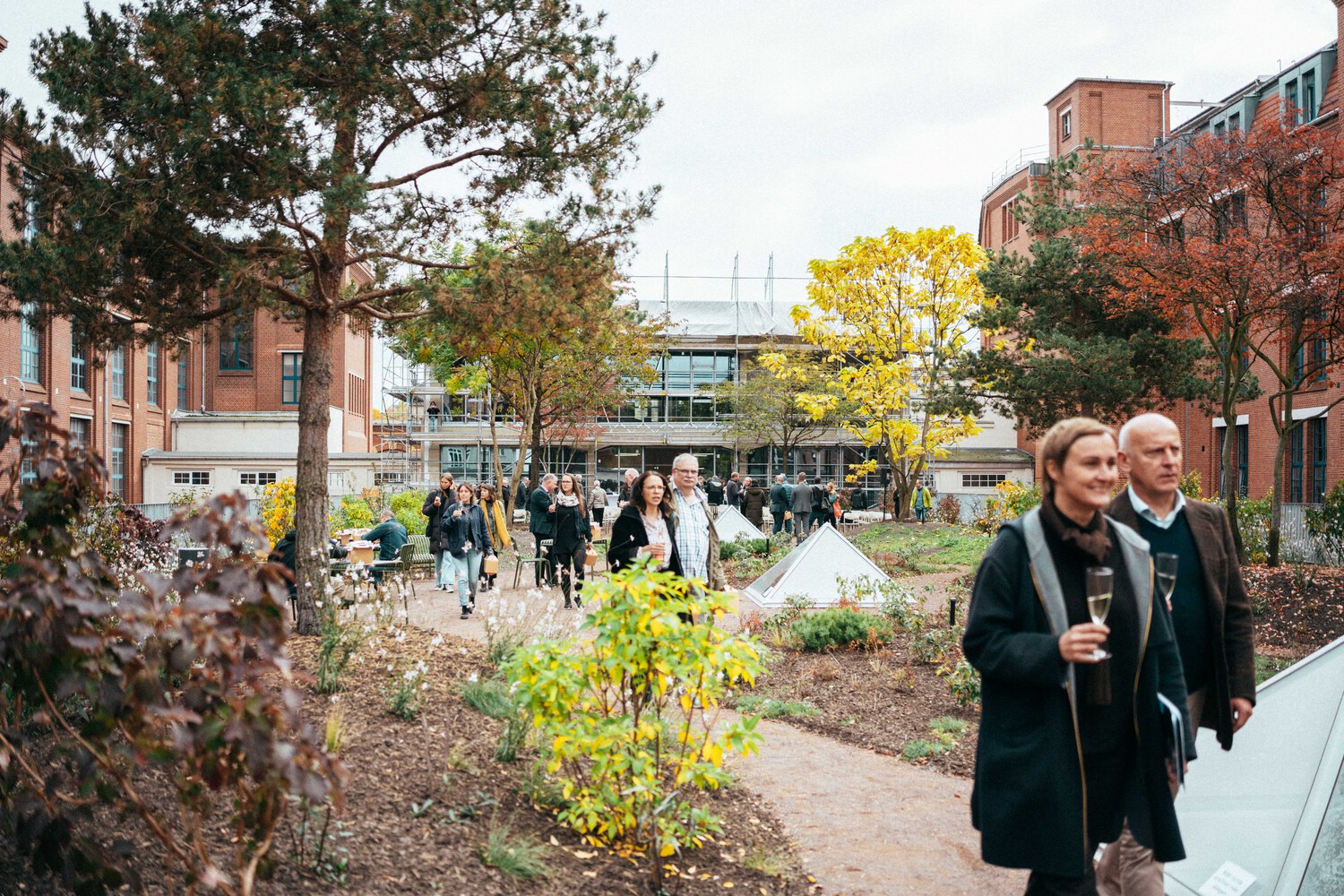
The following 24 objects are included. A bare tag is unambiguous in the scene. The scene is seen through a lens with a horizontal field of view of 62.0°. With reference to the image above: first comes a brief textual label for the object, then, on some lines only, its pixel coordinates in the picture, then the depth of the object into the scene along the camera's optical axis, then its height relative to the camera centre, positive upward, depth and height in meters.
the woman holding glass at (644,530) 7.14 -0.50
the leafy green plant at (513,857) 4.54 -1.66
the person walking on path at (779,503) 29.69 -1.36
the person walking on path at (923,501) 34.75 -1.52
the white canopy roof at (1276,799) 3.82 -1.32
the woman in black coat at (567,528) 15.35 -1.04
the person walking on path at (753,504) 28.50 -1.32
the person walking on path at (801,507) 27.55 -1.35
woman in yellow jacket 17.34 -1.06
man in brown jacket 4.02 -0.50
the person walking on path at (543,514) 17.45 -0.99
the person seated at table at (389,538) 17.20 -1.34
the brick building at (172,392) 31.25 +2.13
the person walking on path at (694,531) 7.64 -0.55
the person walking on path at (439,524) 17.39 -1.23
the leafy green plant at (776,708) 8.68 -2.01
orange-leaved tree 17.06 +3.53
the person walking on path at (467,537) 15.34 -1.19
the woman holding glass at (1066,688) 3.21 -0.69
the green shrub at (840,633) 11.30 -1.83
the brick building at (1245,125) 30.46 +10.16
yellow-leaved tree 31.66 +3.87
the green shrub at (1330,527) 18.24 -1.23
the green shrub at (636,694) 4.54 -1.03
